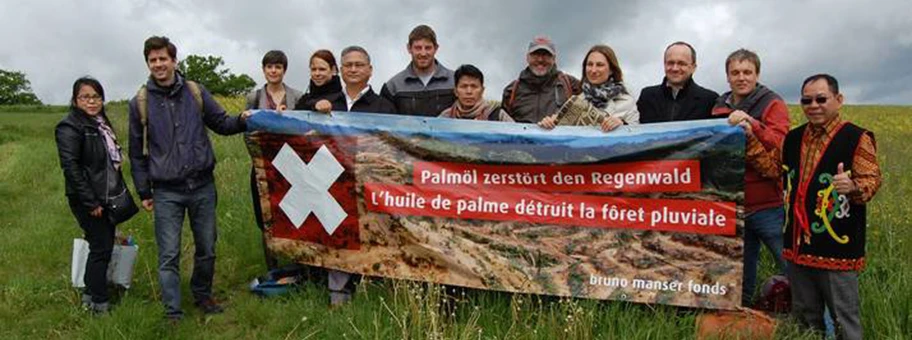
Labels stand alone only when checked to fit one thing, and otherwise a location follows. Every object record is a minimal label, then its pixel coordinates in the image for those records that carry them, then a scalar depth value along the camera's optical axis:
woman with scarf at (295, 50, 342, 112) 5.61
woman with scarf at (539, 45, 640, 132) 5.07
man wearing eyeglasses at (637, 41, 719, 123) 5.05
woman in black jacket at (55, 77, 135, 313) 5.16
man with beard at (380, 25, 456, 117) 6.04
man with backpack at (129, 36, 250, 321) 5.18
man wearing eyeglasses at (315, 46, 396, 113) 5.52
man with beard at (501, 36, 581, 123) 5.41
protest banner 4.71
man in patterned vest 3.95
